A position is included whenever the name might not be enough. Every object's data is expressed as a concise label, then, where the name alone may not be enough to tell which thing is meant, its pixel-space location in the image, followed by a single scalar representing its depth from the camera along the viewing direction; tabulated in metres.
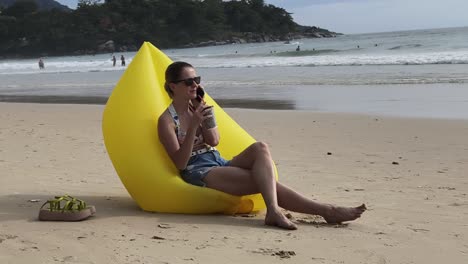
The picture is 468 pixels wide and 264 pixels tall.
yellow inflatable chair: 4.03
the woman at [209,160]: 3.82
